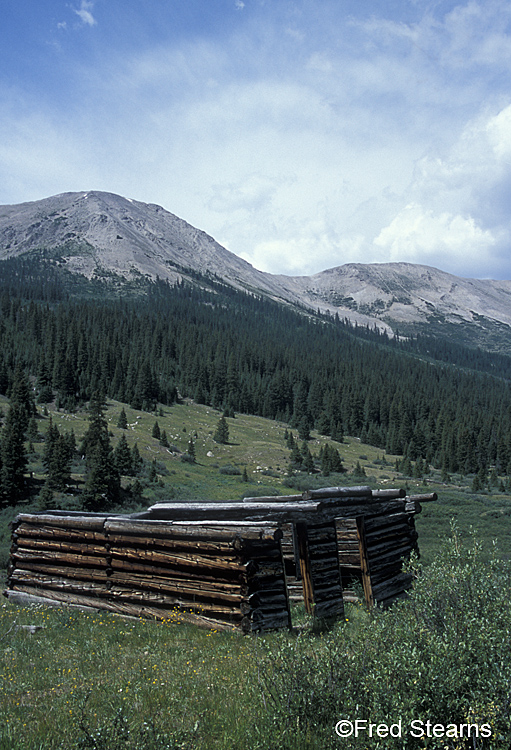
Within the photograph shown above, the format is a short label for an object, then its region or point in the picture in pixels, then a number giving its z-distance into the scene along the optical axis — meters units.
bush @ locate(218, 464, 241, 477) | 55.22
